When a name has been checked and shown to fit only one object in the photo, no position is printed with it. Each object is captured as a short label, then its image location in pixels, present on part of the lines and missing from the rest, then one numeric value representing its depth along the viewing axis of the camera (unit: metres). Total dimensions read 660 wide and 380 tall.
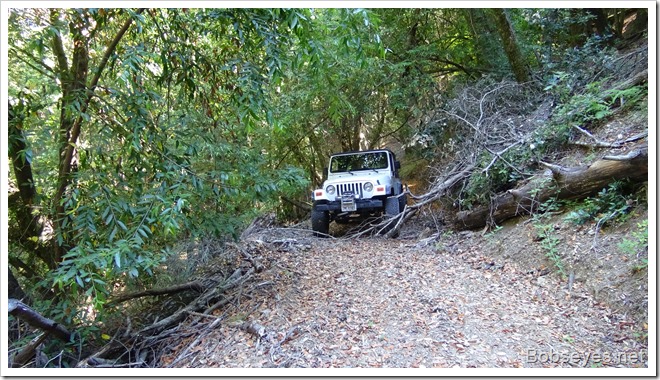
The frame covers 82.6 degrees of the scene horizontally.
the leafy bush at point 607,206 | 3.50
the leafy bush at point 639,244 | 2.86
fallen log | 3.53
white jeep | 6.50
